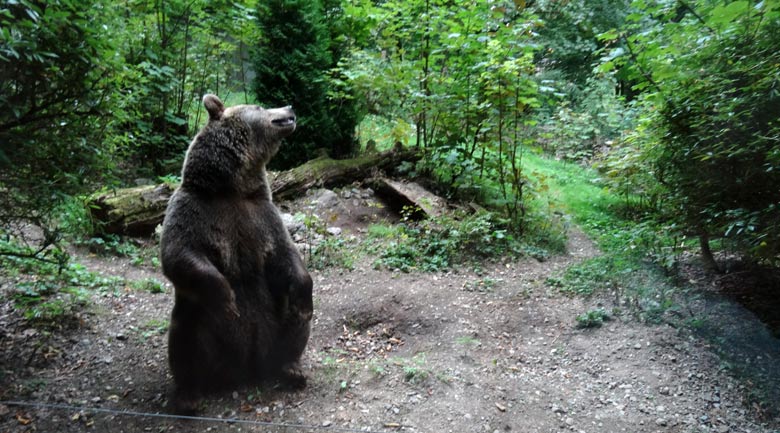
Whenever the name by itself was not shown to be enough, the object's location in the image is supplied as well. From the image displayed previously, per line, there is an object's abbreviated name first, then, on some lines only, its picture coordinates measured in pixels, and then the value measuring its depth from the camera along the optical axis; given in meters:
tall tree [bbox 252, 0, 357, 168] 8.47
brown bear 3.07
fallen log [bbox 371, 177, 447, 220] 7.18
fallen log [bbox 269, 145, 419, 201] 7.61
